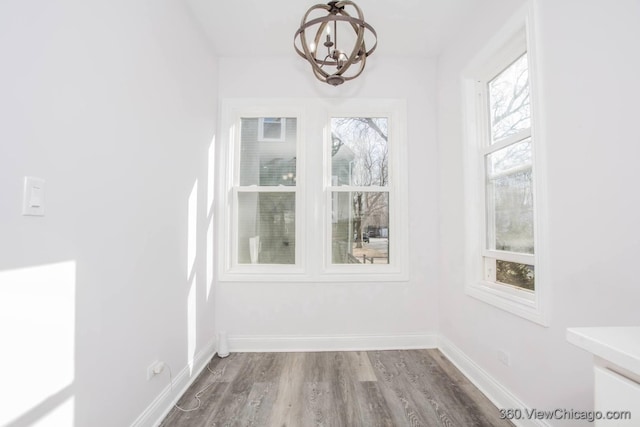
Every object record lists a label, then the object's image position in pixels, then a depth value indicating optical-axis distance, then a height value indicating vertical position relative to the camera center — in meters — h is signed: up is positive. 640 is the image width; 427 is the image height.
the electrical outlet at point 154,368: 1.72 -0.88
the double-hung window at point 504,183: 1.80 +0.28
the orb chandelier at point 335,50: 1.46 +0.99
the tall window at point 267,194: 2.95 +0.30
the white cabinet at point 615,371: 0.59 -0.33
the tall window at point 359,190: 2.96 +0.34
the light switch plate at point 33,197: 1.00 +0.10
